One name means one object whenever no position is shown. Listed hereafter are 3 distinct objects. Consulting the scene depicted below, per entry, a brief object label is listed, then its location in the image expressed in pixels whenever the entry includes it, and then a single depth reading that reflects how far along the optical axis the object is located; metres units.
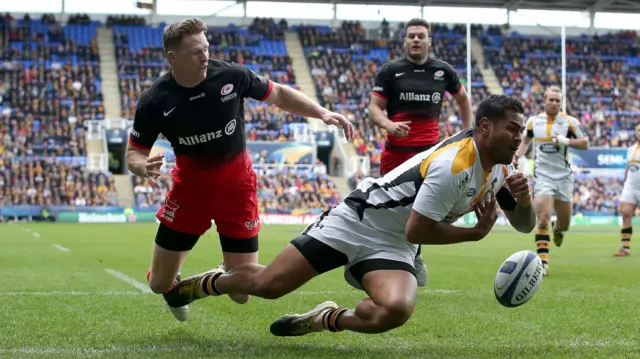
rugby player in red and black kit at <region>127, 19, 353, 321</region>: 11.85
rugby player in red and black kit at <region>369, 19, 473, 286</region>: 17.12
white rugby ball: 11.48
